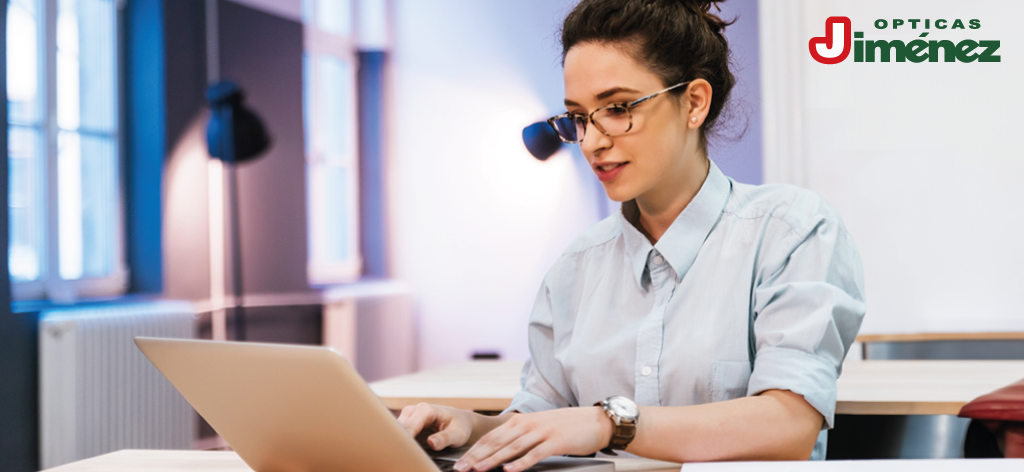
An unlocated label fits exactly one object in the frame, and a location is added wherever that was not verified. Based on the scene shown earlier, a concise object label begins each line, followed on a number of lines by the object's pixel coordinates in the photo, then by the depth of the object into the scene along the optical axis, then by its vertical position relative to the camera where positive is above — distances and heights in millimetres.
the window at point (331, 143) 5438 +564
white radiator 3416 -610
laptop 810 -177
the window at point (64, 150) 3477 +360
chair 1145 -275
